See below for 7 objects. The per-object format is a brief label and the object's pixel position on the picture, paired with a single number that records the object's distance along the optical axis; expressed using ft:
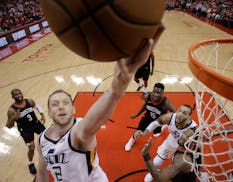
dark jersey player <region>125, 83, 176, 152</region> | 11.75
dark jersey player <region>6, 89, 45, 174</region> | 10.75
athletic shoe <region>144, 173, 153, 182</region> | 10.17
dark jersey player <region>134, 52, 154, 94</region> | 17.13
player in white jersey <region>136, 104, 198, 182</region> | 9.37
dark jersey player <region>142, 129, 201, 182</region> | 7.70
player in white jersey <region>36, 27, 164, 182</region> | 3.15
